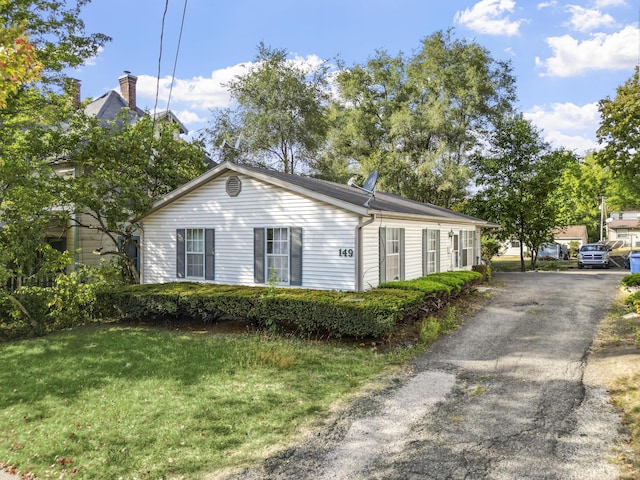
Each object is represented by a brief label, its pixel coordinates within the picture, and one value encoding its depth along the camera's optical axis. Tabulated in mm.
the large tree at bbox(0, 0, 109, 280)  10867
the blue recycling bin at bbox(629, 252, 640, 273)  18500
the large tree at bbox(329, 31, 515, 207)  29547
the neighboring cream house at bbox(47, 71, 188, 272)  16297
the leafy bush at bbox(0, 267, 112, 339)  10883
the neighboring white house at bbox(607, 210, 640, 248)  49938
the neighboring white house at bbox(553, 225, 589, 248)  48531
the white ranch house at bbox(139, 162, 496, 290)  10992
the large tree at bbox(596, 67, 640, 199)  15070
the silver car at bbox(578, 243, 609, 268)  27578
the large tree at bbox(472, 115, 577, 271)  25609
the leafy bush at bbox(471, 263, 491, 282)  19469
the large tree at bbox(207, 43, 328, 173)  30391
